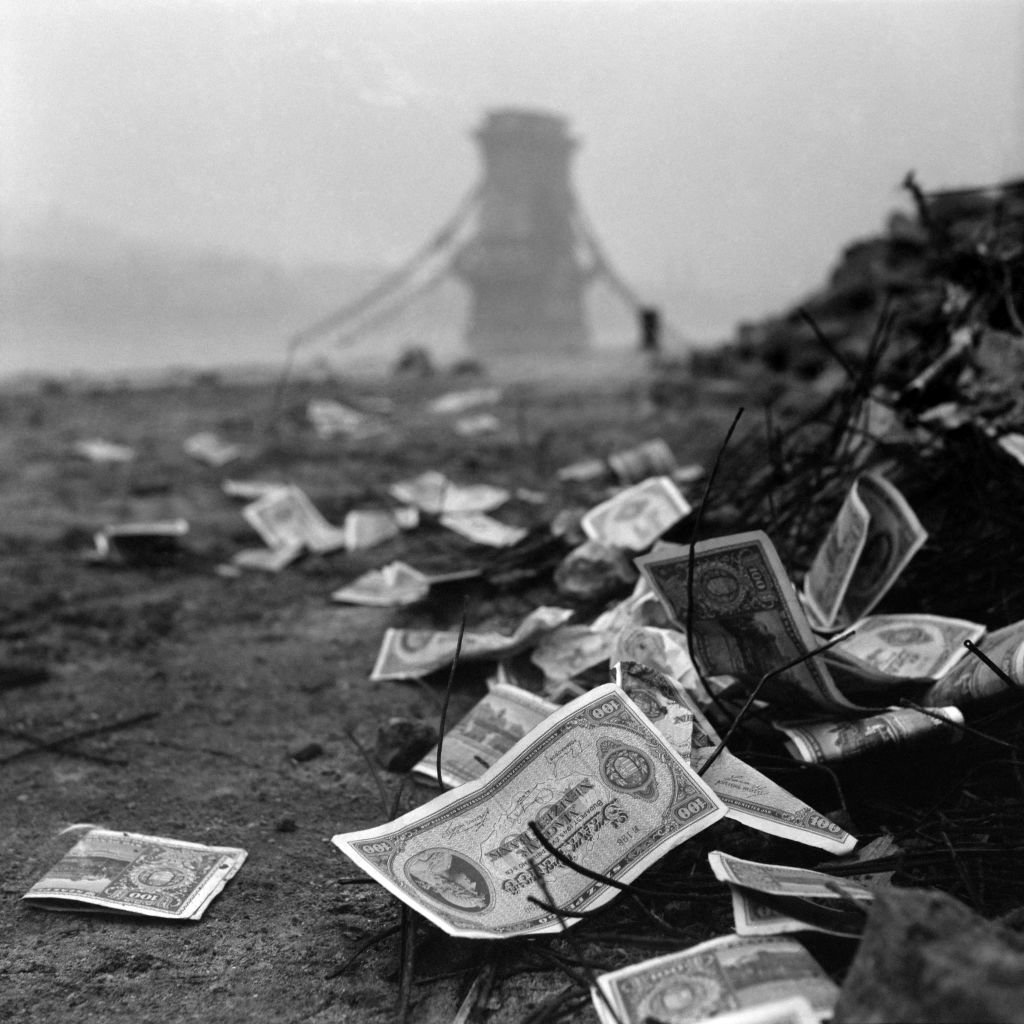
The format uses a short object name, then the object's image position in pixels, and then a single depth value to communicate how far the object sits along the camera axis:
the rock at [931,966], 0.78
